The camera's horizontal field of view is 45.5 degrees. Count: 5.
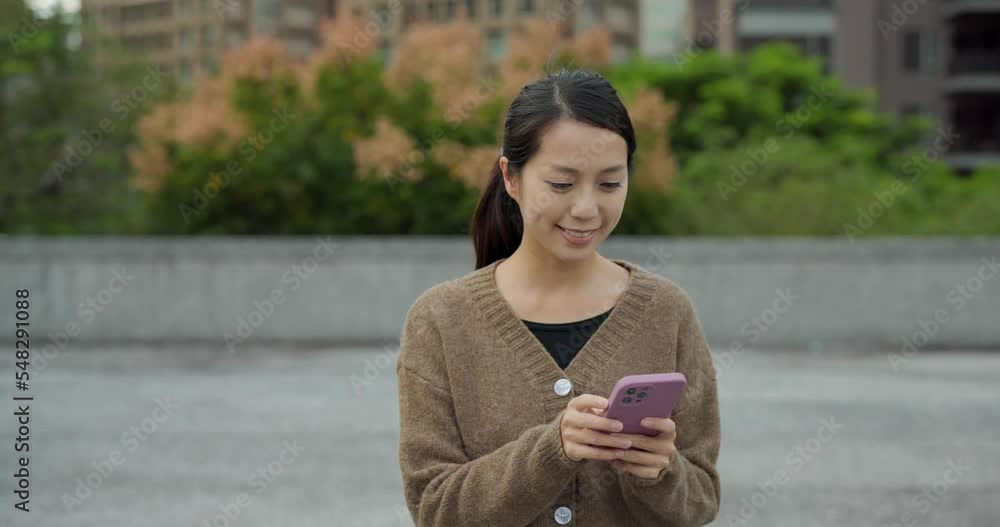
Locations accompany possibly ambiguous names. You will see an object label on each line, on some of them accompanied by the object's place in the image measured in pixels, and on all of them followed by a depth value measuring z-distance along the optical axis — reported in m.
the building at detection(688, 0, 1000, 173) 40.69
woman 2.18
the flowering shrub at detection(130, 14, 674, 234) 15.35
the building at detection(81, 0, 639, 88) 59.50
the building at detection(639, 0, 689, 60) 54.00
